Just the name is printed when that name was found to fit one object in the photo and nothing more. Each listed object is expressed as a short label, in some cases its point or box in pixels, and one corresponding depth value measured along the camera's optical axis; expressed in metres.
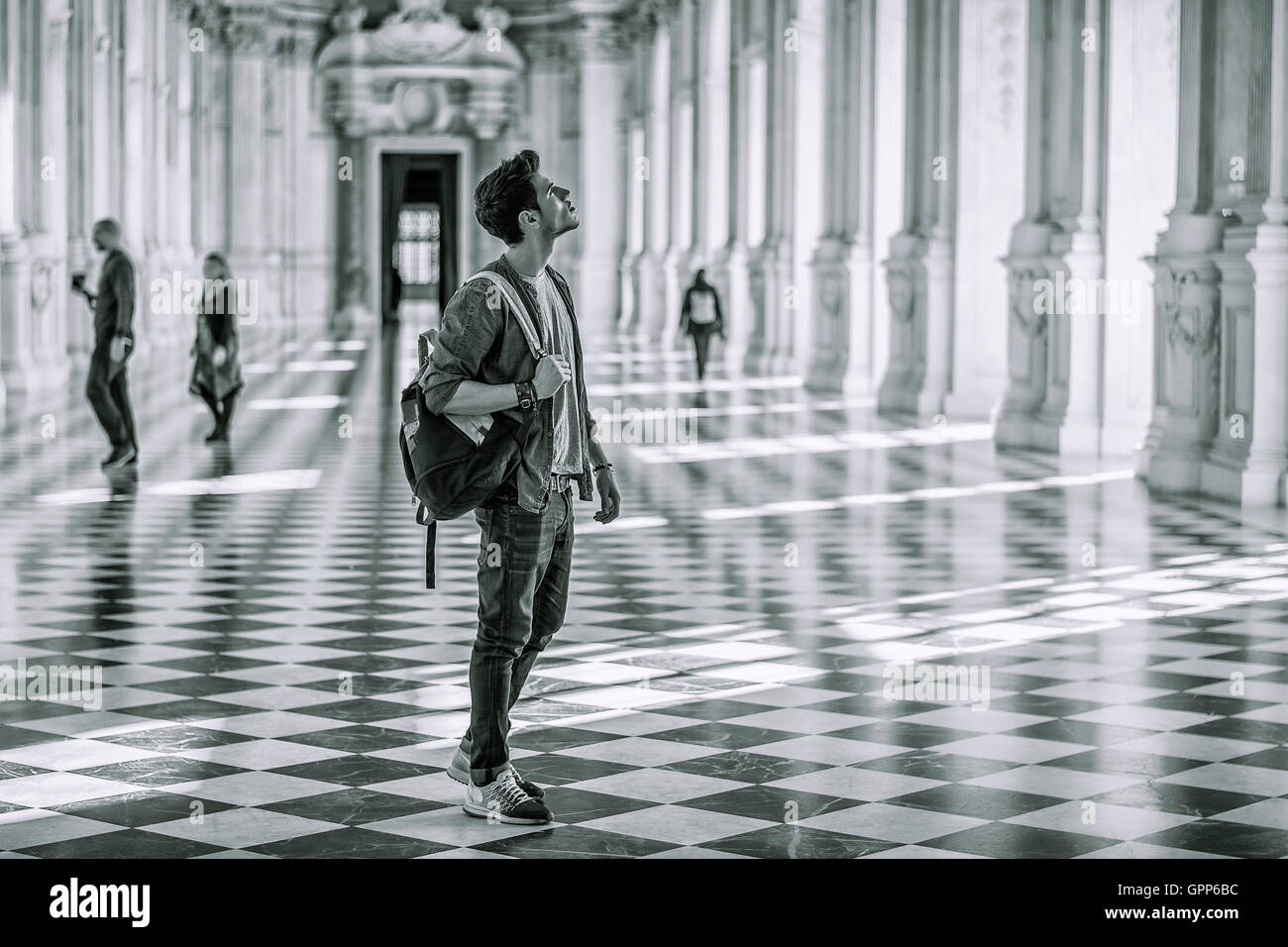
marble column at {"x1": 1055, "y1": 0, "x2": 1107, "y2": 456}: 16.38
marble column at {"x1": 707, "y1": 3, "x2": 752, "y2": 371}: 32.34
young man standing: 5.21
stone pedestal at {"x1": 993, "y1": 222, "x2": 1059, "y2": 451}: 17.16
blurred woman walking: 16.47
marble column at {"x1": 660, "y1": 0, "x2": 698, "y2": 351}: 39.38
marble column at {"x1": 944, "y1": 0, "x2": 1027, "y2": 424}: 20.05
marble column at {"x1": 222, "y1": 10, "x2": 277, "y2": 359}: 46.56
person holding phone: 13.83
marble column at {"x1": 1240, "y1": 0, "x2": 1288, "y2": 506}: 12.66
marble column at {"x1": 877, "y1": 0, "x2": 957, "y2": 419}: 20.47
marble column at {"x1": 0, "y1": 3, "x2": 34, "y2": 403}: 22.05
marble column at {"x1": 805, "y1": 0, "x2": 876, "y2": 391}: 24.27
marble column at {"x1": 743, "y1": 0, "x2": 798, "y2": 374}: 28.44
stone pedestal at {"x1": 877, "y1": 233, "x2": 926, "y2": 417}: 21.17
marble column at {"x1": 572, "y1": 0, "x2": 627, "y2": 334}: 48.88
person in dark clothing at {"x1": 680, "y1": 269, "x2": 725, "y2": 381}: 27.42
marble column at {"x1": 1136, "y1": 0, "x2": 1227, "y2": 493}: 13.60
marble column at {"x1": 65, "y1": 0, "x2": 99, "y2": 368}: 26.78
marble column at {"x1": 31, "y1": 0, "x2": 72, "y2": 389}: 23.55
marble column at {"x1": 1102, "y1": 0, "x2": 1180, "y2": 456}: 16.20
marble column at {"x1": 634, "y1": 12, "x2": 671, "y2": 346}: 43.12
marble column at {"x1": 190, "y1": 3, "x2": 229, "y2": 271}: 44.94
